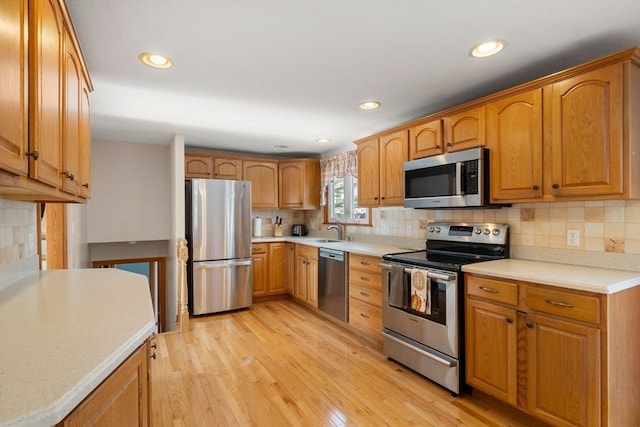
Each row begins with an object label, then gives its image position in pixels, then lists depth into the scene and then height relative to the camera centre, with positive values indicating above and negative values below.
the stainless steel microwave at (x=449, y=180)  2.45 +0.27
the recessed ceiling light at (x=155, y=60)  1.98 +0.97
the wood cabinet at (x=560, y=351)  1.64 -0.77
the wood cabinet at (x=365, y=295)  3.06 -0.79
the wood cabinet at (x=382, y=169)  3.17 +0.47
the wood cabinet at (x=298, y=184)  5.00 +0.46
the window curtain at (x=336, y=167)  4.30 +0.65
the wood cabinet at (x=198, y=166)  4.39 +0.66
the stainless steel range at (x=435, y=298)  2.29 -0.65
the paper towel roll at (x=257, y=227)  5.06 -0.19
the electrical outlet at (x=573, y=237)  2.21 -0.17
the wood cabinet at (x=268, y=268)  4.59 -0.77
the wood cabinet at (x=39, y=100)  0.91 +0.40
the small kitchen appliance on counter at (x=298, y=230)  5.31 -0.26
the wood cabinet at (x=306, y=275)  4.07 -0.79
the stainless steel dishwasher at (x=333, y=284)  3.51 -0.79
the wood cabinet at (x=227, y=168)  4.57 +0.66
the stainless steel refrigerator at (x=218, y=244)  4.00 -0.37
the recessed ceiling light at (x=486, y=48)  1.87 +0.97
